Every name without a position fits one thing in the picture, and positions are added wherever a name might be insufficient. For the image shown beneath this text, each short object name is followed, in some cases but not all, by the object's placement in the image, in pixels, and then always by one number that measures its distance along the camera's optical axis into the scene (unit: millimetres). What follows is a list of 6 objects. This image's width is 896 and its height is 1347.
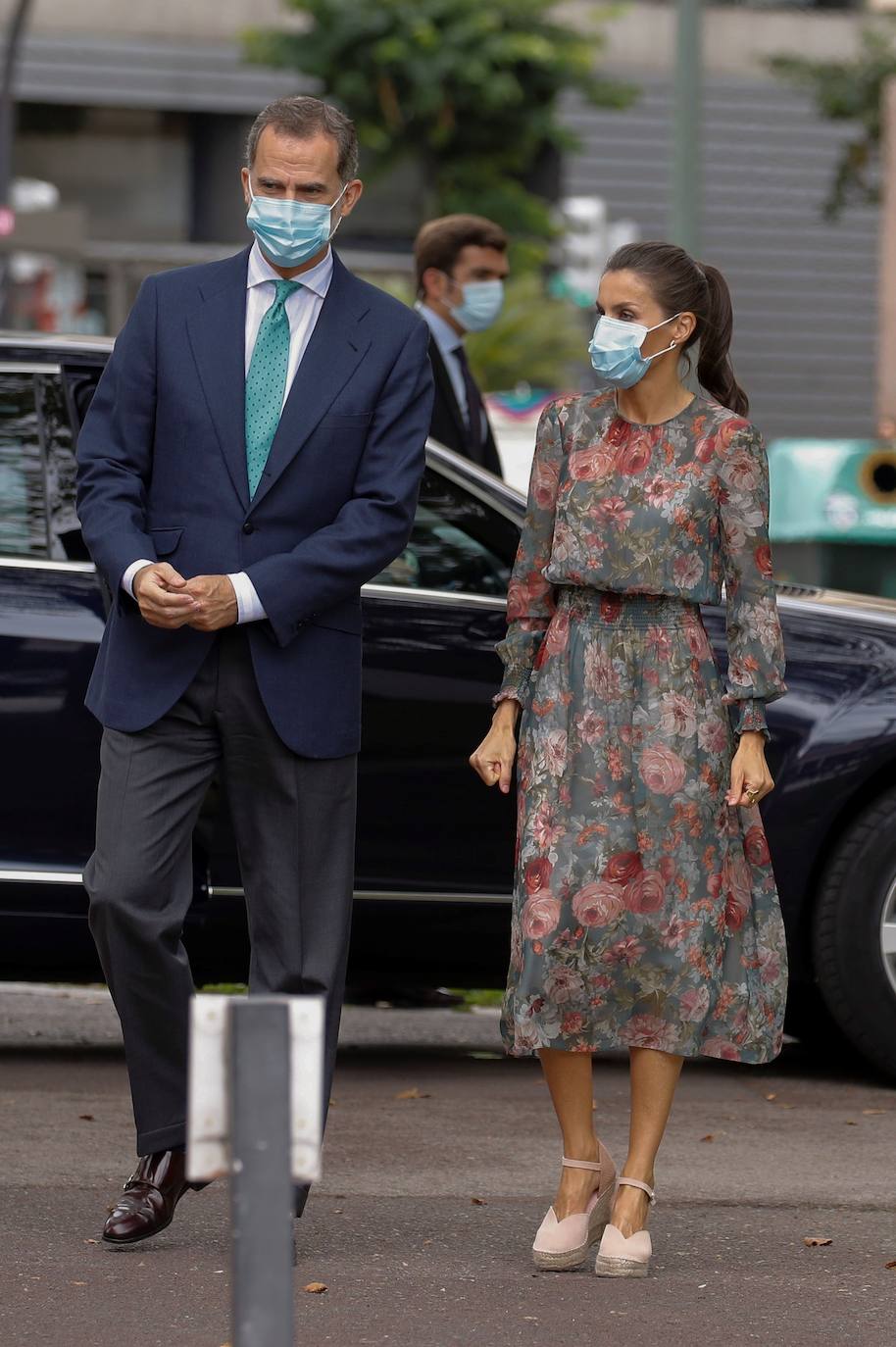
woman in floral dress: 8641
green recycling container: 25750
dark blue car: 11219
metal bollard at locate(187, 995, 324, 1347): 4941
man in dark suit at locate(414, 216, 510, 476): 13906
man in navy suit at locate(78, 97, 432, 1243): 8531
